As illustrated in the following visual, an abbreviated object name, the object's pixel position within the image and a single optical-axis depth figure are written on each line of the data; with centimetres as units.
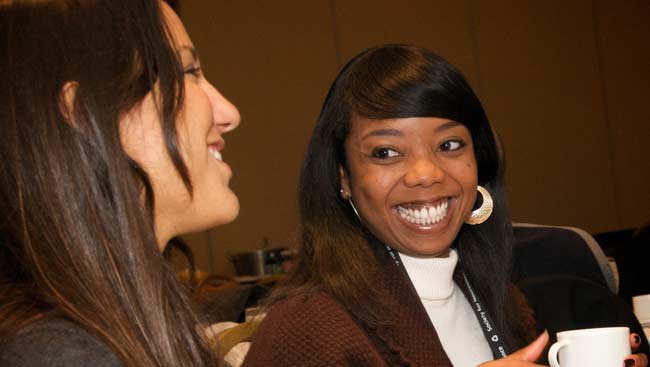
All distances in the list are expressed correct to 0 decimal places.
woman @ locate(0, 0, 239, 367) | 78
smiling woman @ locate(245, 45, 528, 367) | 114
